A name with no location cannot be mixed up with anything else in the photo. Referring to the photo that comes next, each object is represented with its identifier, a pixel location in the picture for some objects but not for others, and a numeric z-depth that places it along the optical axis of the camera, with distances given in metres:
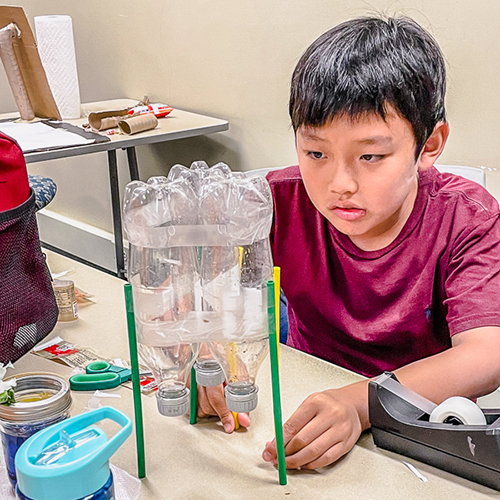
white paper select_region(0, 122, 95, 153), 1.87
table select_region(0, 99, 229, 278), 1.90
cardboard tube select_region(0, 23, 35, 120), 1.95
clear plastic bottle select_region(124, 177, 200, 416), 0.70
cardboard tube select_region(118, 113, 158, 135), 2.02
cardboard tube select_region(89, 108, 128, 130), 2.09
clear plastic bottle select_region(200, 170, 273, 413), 0.70
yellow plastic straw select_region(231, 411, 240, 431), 0.83
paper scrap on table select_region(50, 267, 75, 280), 1.29
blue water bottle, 0.56
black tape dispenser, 0.70
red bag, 0.94
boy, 0.86
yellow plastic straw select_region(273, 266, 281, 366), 0.72
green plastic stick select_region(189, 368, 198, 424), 0.83
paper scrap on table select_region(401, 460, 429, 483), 0.73
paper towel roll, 2.14
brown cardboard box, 1.96
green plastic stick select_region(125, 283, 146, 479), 0.70
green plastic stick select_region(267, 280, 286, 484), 0.69
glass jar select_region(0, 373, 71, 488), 0.67
